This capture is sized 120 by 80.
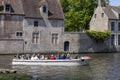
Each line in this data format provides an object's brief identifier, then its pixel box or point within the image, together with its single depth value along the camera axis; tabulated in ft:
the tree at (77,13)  260.21
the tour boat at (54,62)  150.71
